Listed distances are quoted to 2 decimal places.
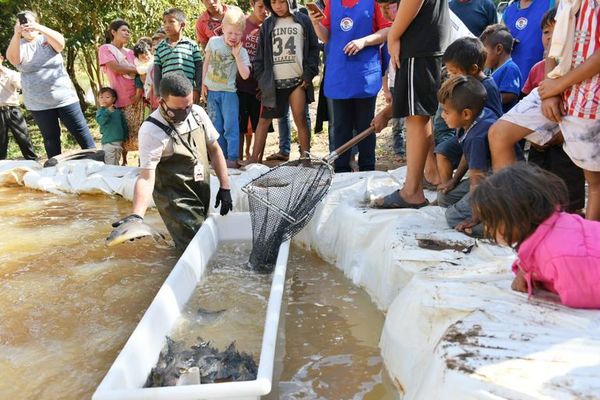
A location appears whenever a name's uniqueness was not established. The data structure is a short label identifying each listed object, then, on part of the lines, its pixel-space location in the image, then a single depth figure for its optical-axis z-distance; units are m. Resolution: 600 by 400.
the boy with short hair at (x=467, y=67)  3.63
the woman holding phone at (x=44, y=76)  6.59
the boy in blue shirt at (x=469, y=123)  3.41
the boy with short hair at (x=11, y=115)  7.67
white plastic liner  1.97
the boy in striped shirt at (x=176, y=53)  6.09
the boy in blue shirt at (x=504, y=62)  4.46
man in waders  3.82
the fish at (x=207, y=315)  3.26
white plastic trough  2.14
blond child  5.84
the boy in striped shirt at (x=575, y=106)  2.93
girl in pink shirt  2.24
